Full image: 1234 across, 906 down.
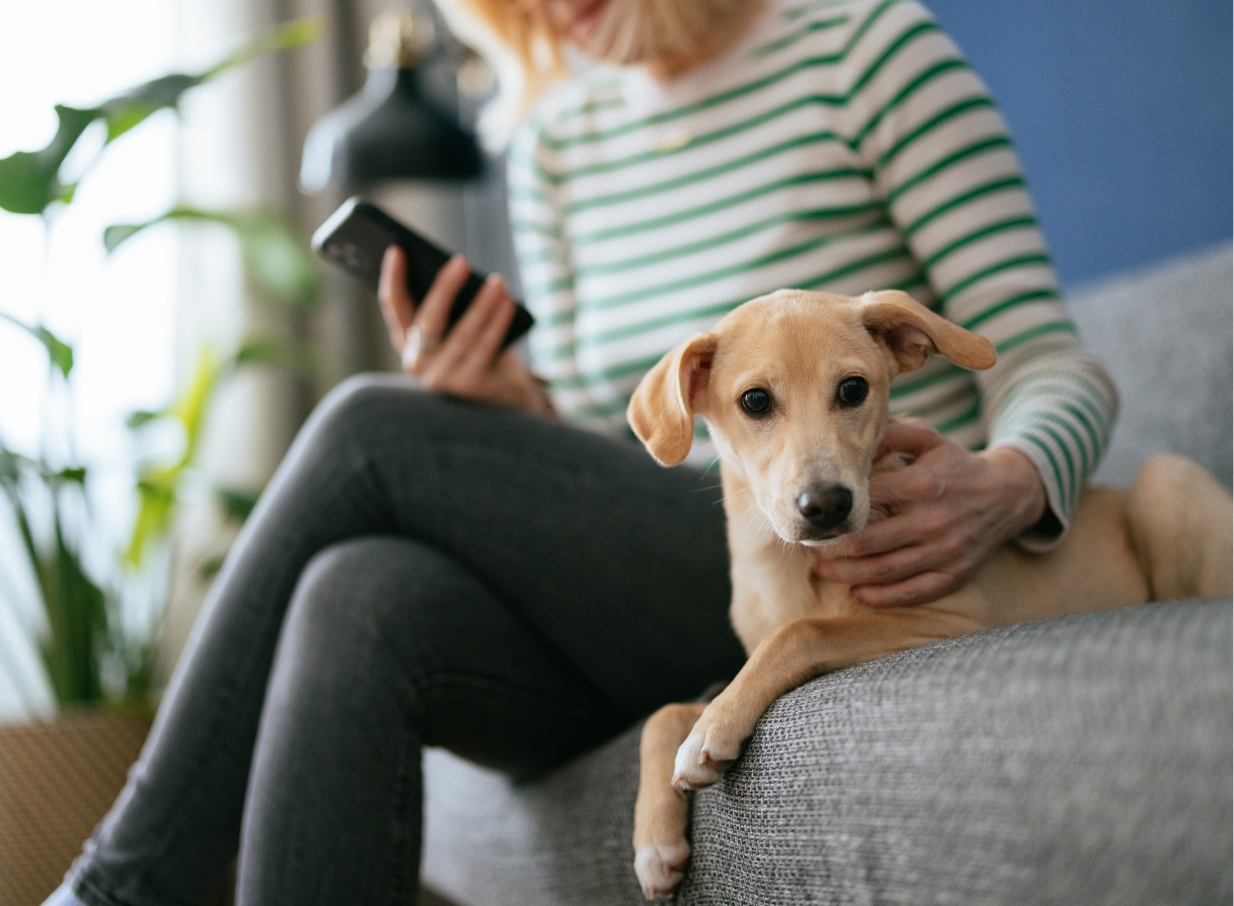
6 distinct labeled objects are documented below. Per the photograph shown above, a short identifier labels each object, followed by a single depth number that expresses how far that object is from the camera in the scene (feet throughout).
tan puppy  2.67
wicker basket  5.70
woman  3.12
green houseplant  5.45
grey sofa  1.48
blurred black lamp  7.17
